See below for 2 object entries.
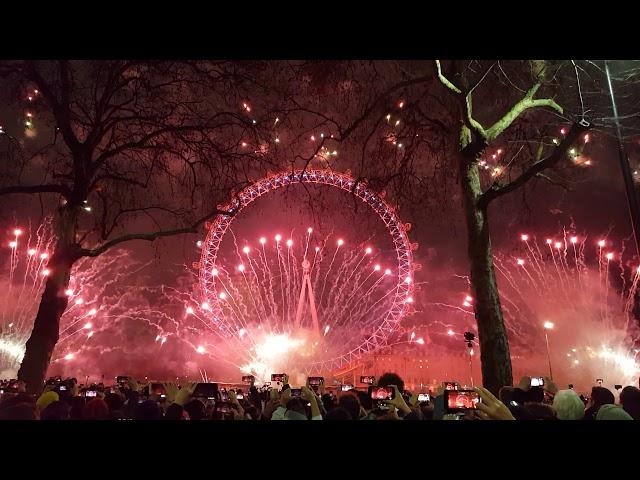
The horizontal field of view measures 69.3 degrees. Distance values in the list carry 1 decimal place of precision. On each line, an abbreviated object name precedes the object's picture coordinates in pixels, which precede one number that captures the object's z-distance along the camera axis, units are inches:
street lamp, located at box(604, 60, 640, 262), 270.7
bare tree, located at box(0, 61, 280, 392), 430.3
